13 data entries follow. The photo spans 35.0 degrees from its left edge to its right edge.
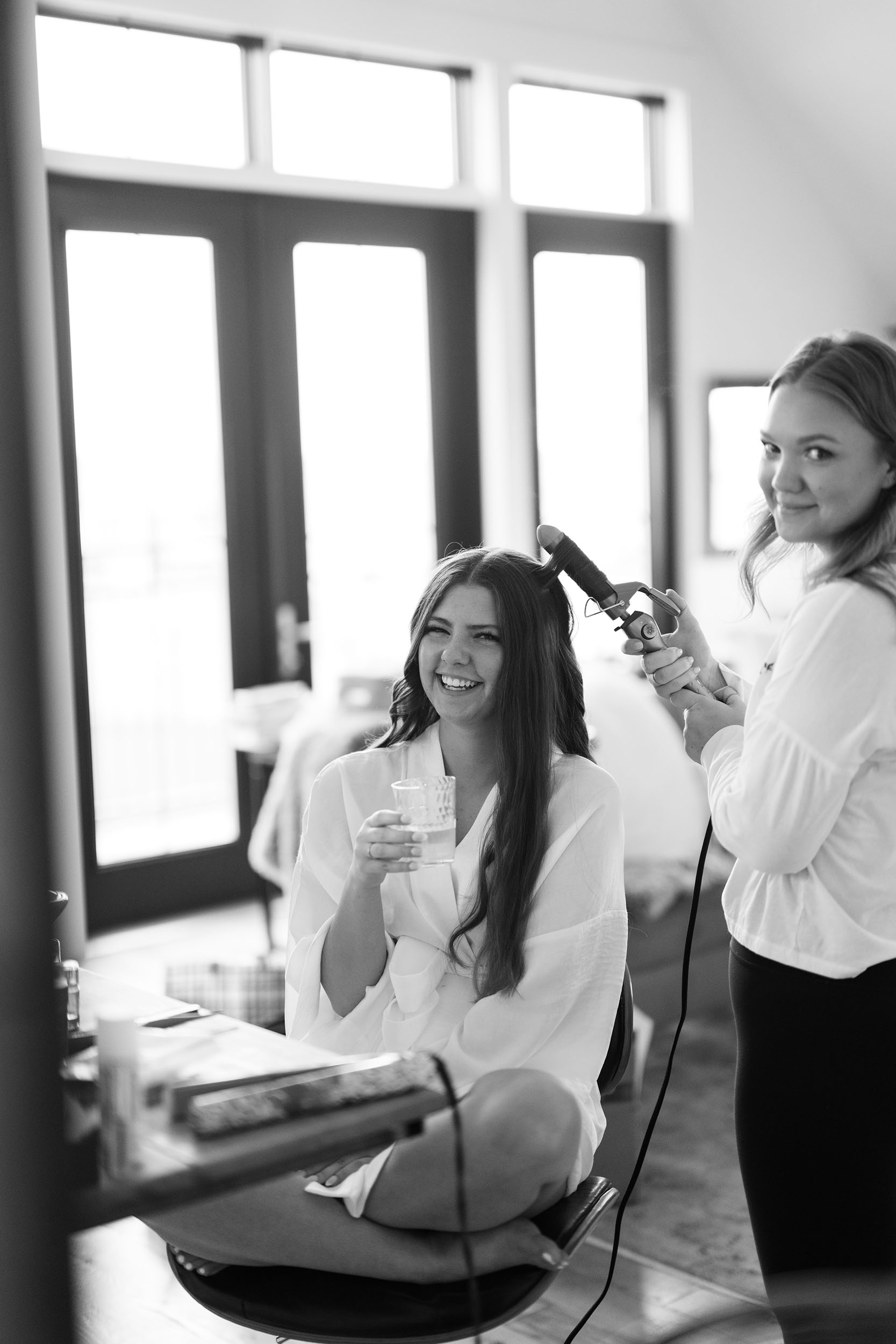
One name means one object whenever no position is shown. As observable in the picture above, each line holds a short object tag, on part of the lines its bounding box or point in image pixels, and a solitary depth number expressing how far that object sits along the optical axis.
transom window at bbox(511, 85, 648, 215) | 5.16
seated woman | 1.51
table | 1.05
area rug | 2.36
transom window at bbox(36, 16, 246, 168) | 4.11
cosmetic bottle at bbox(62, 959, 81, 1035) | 1.49
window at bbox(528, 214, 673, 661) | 5.32
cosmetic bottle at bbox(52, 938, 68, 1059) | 0.69
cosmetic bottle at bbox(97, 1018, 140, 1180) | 1.11
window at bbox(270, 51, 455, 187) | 4.61
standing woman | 1.45
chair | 1.44
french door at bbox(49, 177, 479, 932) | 4.35
